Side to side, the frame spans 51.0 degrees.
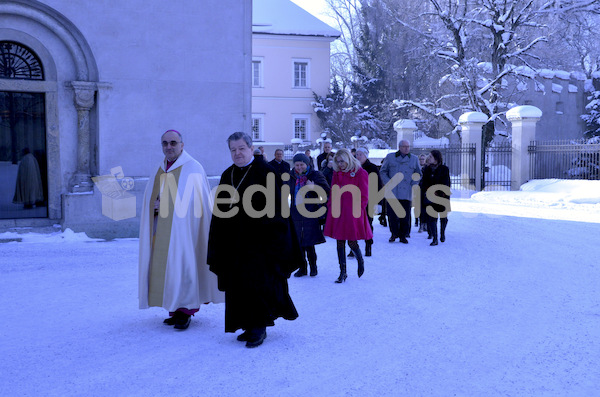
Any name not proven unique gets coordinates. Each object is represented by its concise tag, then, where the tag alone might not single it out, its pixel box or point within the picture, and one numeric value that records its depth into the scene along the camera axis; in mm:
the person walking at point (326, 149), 12562
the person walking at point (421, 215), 11414
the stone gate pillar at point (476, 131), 21984
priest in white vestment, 5617
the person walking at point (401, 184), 11145
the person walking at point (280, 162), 10812
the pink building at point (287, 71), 36812
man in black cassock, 5156
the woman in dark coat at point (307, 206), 8047
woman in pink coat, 8016
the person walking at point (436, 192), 10852
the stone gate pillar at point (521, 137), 20969
